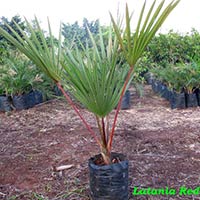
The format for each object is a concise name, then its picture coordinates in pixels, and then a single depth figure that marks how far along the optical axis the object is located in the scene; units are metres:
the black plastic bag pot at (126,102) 3.82
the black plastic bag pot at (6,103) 3.86
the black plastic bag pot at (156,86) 4.85
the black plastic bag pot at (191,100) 3.66
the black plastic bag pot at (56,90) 4.44
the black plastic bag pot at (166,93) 3.97
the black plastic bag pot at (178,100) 3.63
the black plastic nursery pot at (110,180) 1.34
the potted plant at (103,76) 1.08
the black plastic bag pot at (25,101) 3.87
